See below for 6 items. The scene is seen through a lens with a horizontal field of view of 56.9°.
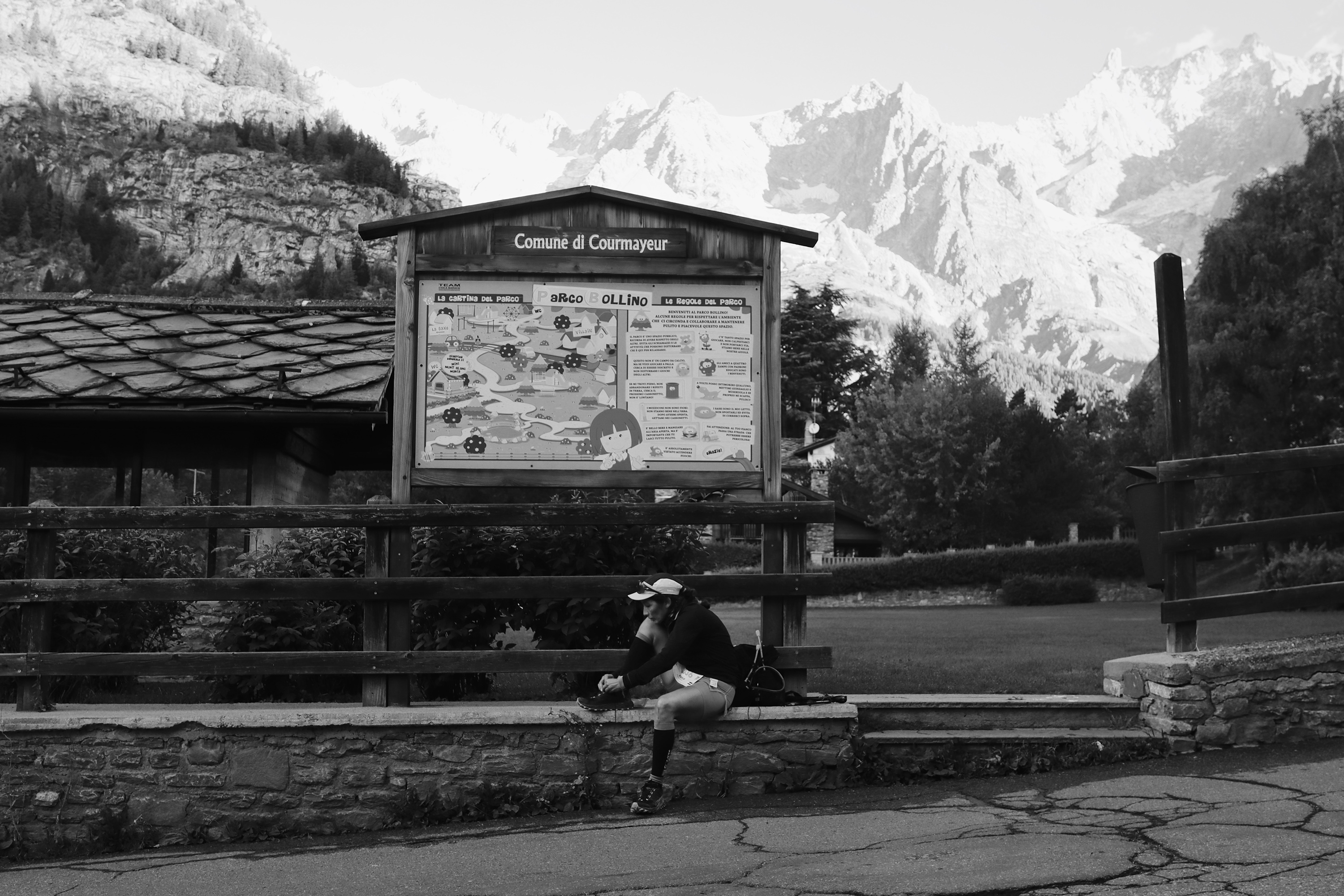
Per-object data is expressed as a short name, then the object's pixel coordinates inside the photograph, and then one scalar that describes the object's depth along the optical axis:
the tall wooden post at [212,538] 12.15
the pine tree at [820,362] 79.69
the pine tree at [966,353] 64.25
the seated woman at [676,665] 7.07
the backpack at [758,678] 7.50
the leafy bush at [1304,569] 25.86
